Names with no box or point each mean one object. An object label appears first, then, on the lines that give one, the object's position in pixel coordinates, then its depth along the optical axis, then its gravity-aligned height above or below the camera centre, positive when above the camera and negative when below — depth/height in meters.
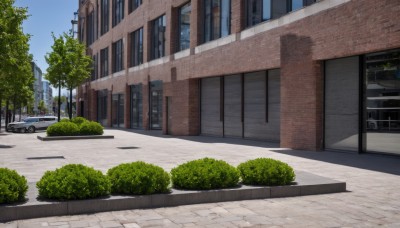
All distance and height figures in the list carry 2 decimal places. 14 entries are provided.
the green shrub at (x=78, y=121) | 27.06 -0.31
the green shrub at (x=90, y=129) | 26.09 -0.77
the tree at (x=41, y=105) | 152.50 +3.76
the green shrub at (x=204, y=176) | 8.21 -1.11
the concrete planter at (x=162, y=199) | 6.79 -1.44
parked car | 36.75 -0.72
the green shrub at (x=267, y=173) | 8.69 -1.11
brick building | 15.26 +2.22
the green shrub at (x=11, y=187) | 6.75 -1.11
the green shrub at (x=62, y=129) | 25.19 -0.76
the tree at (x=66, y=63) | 41.62 +5.01
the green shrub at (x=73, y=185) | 7.14 -1.13
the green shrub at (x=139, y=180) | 7.70 -1.13
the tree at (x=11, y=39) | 21.95 +3.91
